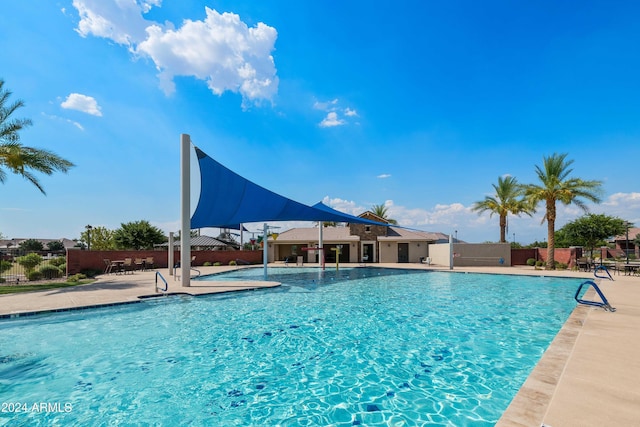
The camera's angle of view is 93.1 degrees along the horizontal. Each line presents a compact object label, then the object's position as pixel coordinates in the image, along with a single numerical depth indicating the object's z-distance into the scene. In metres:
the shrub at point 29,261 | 16.41
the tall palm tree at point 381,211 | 43.73
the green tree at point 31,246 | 58.97
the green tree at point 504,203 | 27.88
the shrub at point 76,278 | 16.10
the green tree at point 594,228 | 33.59
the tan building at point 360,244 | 29.09
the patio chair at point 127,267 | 20.59
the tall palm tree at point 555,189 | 20.48
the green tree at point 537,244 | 38.59
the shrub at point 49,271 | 17.12
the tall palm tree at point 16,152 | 12.70
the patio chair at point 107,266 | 19.95
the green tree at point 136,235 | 33.41
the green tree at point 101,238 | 35.25
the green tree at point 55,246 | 65.03
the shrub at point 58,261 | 19.93
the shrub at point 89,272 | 18.62
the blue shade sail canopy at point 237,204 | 15.52
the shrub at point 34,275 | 16.43
